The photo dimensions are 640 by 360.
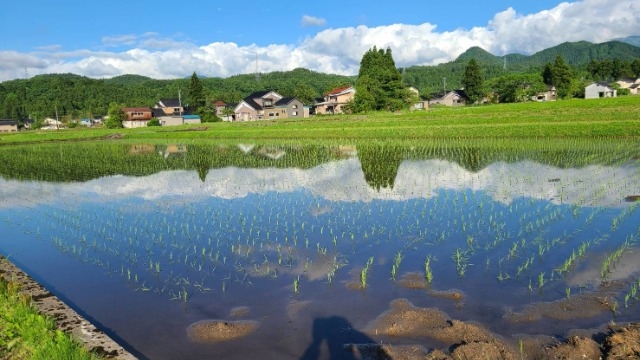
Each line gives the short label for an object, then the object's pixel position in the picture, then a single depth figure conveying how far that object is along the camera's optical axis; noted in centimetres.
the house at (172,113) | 7169
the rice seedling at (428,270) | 646
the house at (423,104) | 7756
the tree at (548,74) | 6178
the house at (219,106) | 7954
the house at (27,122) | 9681
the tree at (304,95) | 7525
